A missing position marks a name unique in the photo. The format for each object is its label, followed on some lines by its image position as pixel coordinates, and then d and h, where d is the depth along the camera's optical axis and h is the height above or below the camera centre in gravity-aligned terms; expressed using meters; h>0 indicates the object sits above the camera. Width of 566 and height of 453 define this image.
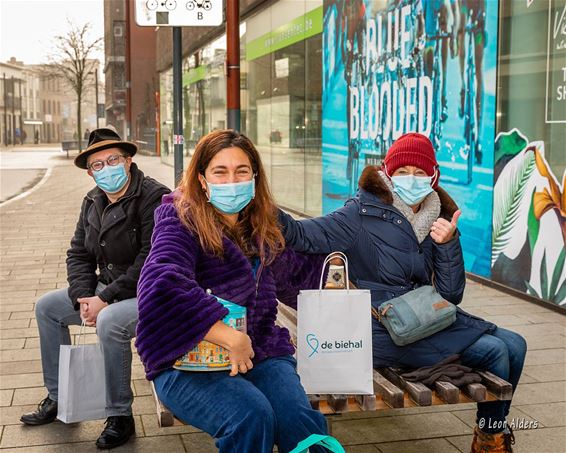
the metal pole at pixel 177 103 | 6.34 +0.24
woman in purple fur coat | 2.87 -0.62
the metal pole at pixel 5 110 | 91.06 +3.05
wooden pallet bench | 3.15 -1.02
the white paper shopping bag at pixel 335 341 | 3.08 -0.78
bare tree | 47.66 +5.03
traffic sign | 5.86 +0.86
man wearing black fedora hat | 3.93 -0.69
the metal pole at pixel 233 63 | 6.45 +0.57
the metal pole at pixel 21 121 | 102.60 +1.82
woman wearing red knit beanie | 3.49 -0.52
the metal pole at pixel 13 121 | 98.94 +1.61
